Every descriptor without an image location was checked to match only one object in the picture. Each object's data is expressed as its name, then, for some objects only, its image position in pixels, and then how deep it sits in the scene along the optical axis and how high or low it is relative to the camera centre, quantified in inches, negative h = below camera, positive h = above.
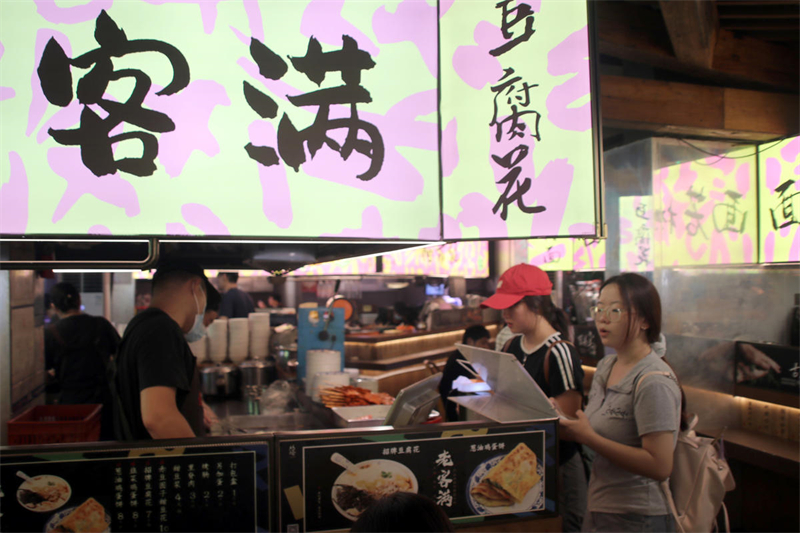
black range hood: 69.6 +4.7
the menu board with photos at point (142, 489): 53.6 -23.5
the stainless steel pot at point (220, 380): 192.1 -40.2
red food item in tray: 119.6 -30.1
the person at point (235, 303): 263.7 -13.7
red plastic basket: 118.0 -36.6
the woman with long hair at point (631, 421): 72.2 -23.0
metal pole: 344.7 -11.7
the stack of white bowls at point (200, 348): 216.2 -30.7
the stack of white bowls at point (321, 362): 159.5 -27.9
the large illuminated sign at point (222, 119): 49.6 +17.4
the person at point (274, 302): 480.7 -24.2
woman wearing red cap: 98.9 -16.9
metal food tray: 97.1 -29.7
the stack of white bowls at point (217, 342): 216.5 -27.9
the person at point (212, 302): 110.0 -5.4
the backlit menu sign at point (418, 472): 58.6 -24.6
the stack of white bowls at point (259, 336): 225.8 -26.9
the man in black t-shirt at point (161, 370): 69.6 -13.6
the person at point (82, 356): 166.1 -25.8
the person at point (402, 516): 34.2 -16.9
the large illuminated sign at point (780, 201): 150.3 +21.6
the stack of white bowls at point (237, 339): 218.5 -27.0
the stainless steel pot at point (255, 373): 196.7 -38.3
